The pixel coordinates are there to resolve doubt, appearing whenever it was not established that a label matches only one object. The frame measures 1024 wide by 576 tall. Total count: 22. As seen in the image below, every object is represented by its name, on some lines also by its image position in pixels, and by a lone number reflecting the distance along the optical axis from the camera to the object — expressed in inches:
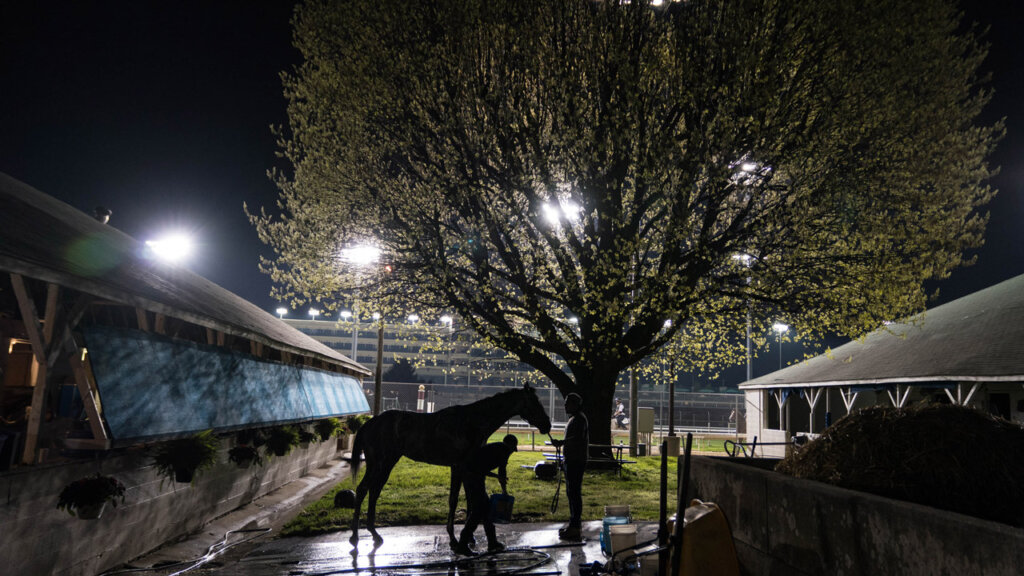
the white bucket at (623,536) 302.4
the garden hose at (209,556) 306.8
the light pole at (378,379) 989.8
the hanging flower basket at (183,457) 333.7
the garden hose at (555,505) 481.4
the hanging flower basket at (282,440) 522.3
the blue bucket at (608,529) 321.1
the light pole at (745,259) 697.8
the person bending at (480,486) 323.9
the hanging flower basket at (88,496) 257.0
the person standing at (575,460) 376.2
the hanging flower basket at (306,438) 644.7
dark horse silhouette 343.0
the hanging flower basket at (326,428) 731.7
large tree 583.2
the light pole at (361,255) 754.1
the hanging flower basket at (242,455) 448.1
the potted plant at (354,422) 924.0
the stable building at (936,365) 678.5
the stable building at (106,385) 249.6
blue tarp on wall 293.1
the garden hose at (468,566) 292.2
